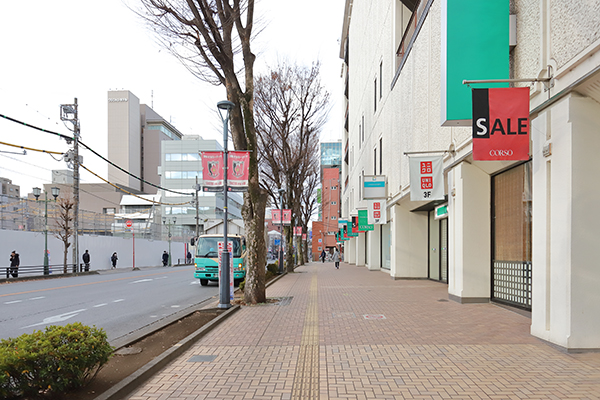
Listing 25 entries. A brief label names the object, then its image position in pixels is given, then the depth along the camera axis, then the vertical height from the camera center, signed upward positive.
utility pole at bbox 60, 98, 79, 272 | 28.84 +3.74
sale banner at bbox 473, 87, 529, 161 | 6.94 +1.41
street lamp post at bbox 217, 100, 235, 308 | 11.10 -1.16
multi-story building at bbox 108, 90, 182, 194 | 108.38 +18.60
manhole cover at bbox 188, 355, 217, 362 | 6.25 -2.09
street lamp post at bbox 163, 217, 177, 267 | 50.96 -1.57
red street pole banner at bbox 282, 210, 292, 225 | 28.73 -0.29
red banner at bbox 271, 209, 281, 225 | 30.67 -0.25
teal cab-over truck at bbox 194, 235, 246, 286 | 19.09 -1.98
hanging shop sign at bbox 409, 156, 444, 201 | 12.89 +1.05
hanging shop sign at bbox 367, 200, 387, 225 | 22.84 +0.05
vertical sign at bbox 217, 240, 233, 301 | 11.34 -1.55
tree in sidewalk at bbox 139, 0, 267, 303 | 11.41 +3.83
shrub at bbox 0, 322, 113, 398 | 4.13 -1.46
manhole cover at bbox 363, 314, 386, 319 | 9.62 -2.27
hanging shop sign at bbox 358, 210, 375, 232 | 29.70 -0.62
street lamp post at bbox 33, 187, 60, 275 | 26.28 -0.61
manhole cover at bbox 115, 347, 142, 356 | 6.52 -2.09
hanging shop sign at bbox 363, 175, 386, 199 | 21.75 +1.23
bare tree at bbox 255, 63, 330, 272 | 27.14 +5.35
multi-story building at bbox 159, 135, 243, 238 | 81.25 +7.64
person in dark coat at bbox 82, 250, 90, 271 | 31.55 -3.44
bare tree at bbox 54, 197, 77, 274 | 29.64 -0.94
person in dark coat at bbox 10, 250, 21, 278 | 23.91 -2.80
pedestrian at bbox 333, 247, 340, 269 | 33.84 -3.48
